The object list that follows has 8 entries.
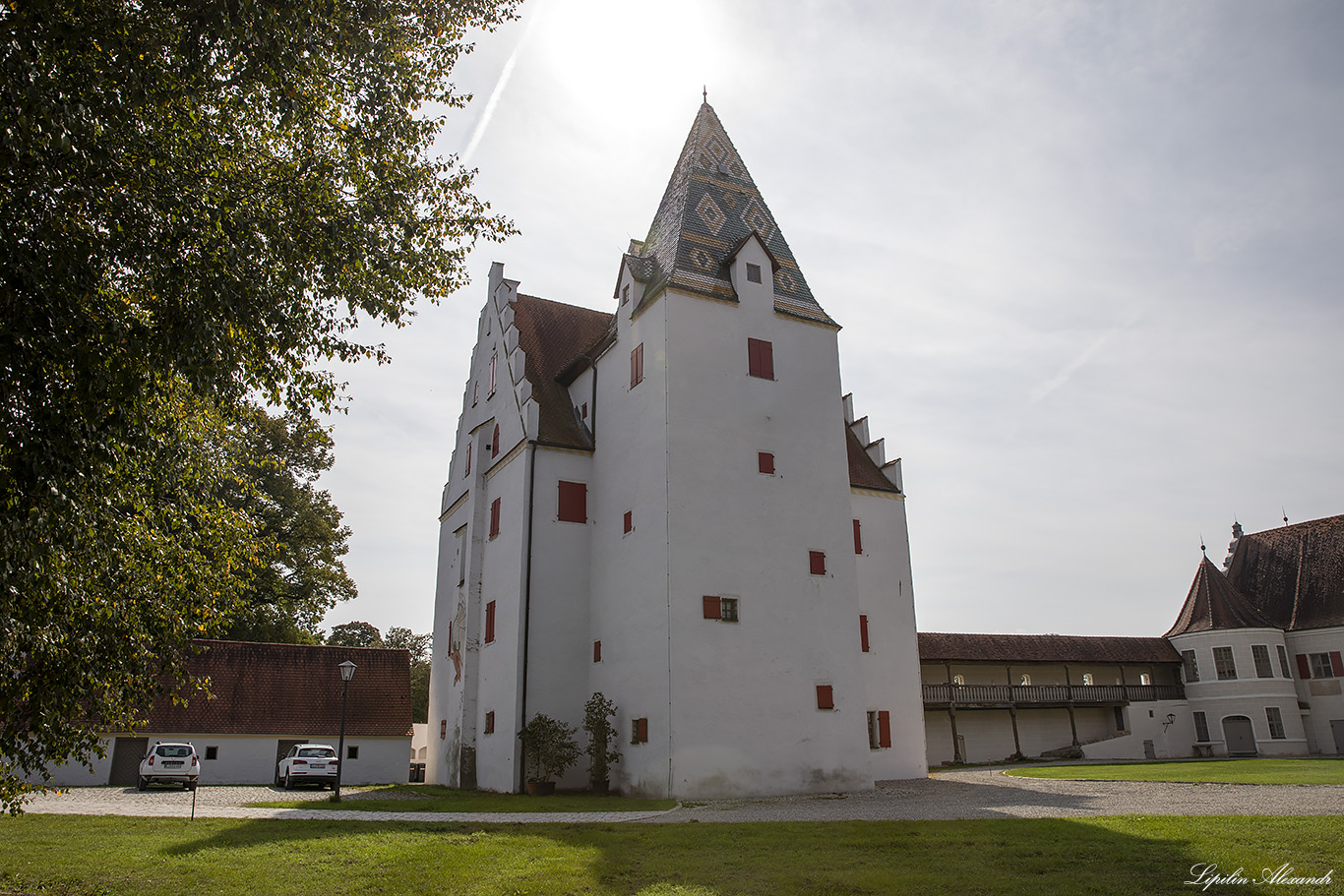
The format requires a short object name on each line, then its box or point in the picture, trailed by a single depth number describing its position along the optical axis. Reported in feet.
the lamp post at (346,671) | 66.90
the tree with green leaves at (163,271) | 23.63
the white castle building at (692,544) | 73.20
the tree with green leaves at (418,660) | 214.28
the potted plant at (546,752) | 76.84
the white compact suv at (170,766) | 84.64
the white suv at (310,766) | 88.43
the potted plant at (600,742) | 76.28
